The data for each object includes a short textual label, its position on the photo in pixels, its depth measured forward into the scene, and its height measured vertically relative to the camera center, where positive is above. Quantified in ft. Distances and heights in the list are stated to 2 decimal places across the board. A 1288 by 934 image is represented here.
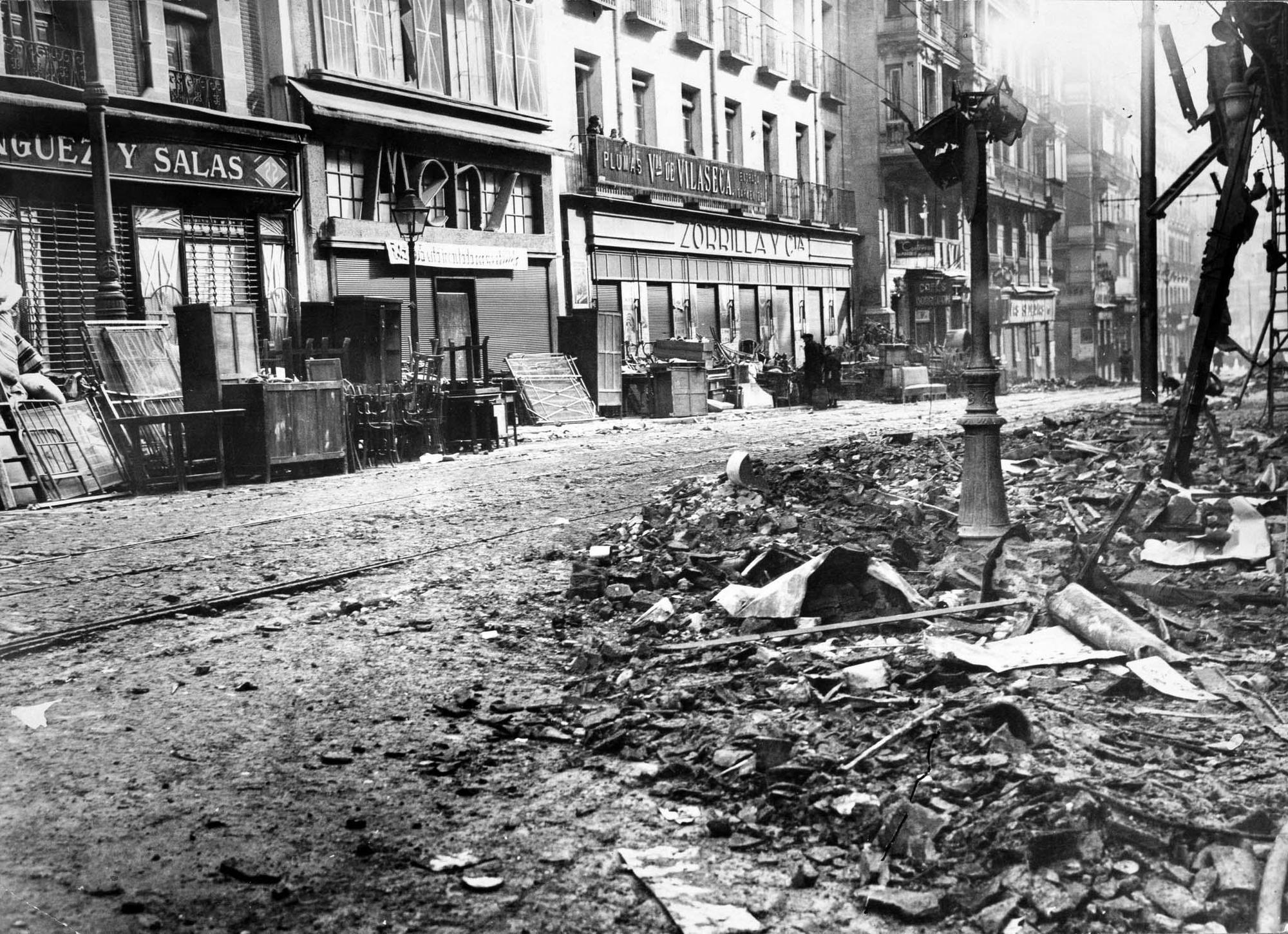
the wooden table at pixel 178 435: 41.42 -2.20
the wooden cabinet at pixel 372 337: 61.26 +1.35
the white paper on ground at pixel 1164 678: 15.70 -4.69
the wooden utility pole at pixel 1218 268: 31.86 +1.48
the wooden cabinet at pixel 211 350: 46.09 +0.78
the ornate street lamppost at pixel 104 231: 49.06 +5.92
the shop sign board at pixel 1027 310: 162.61 +3.21
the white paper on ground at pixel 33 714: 15.97 -4.49
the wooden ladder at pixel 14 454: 38.86 -2.41
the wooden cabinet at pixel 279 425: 44.39 -2.16
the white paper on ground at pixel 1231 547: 23.70 -4.49
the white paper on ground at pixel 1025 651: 16.93 -4.56
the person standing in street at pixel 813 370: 96.73 -2.17
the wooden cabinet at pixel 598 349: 81.92 +0.25
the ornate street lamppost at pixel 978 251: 25.29 +1.73
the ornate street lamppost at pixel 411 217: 60.20 +7.26
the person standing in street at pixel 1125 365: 140.26 -4.32
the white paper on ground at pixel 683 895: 10.61 -5.02
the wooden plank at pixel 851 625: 19.29 -4.55
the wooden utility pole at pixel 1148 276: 55.36 +2.36
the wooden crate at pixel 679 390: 82.84 -2.88
